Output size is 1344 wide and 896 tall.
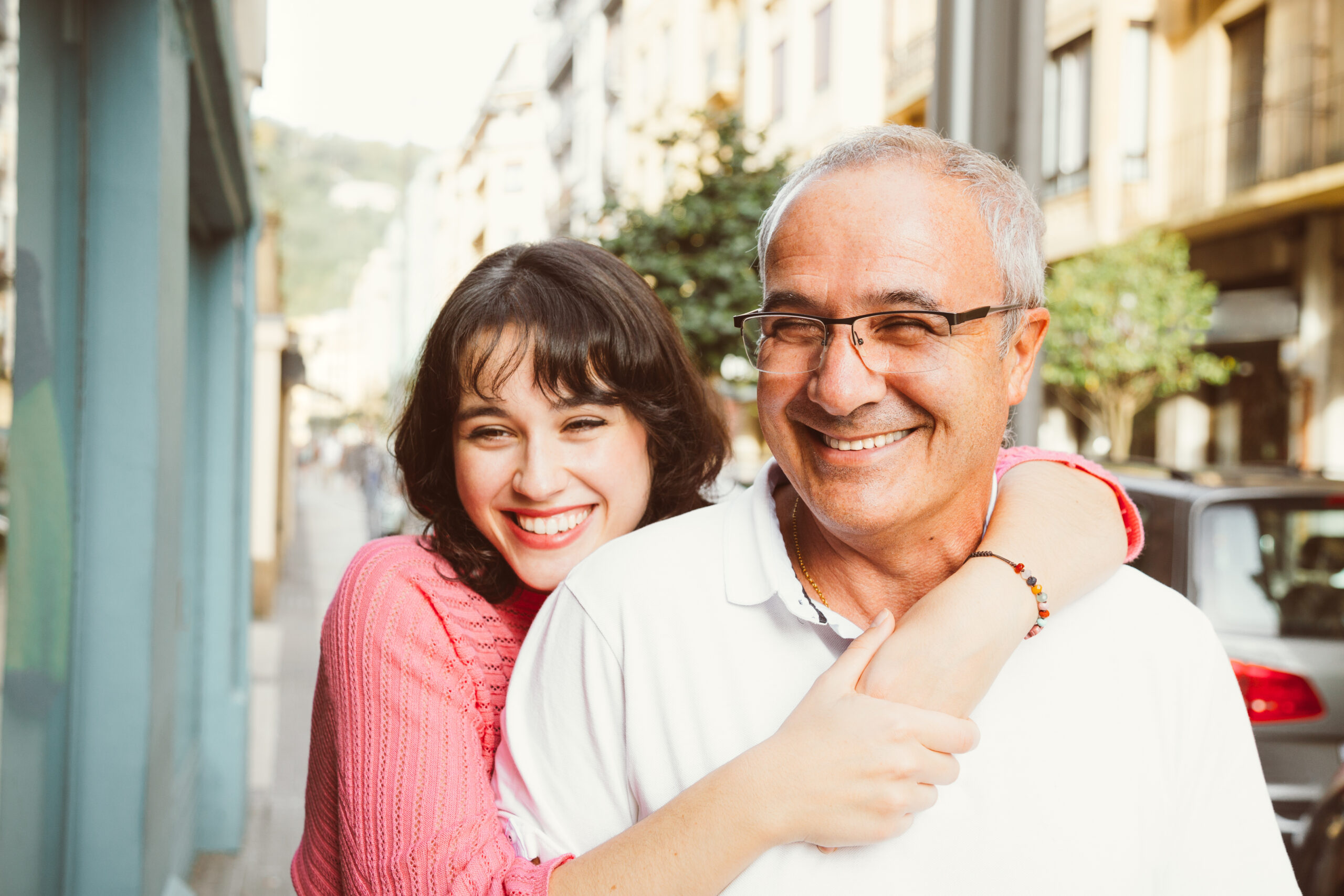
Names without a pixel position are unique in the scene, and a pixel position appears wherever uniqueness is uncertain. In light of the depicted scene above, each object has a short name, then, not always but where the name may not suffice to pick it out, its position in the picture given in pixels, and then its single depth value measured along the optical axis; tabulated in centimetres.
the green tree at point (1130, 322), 1352
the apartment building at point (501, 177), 5181
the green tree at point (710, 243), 1084
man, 151
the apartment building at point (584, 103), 3581
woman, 141
